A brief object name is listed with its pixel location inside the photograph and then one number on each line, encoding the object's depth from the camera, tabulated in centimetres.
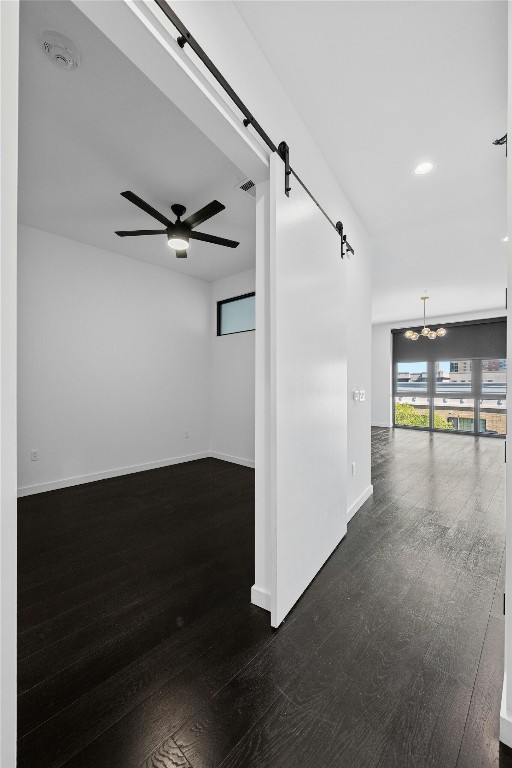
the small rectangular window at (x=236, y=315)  479
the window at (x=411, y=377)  830
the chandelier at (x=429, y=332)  639
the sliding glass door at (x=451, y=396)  731
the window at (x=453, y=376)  763
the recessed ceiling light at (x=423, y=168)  235
